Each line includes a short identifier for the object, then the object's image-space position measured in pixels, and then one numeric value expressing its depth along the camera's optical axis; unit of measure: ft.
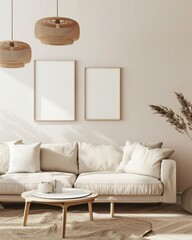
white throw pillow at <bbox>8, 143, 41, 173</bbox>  19.71
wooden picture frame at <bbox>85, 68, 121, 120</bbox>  21.72
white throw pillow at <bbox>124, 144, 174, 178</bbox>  18.72
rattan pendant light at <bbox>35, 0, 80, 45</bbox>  14.71
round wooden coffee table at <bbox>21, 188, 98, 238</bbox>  14.69
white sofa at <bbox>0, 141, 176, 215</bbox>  18.08
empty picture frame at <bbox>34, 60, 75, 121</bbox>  21.77
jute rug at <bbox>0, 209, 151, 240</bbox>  14.80
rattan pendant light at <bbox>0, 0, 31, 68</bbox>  16.46
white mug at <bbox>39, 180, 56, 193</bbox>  15.64
